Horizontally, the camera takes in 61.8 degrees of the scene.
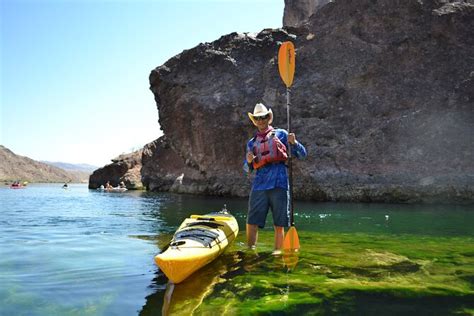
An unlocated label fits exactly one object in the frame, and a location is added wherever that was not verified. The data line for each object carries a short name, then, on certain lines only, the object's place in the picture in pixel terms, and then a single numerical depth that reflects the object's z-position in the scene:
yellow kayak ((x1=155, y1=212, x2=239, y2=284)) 4.46
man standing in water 6.19
